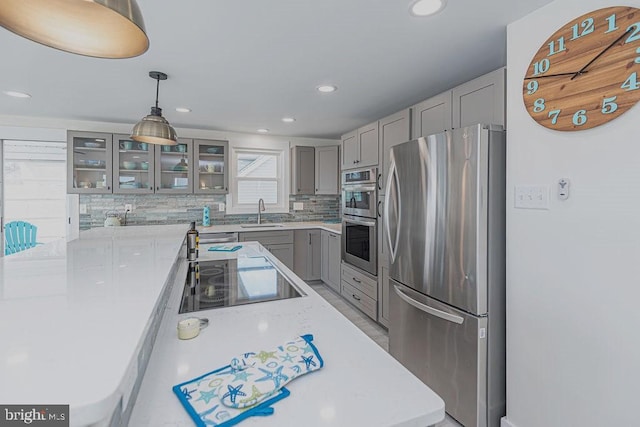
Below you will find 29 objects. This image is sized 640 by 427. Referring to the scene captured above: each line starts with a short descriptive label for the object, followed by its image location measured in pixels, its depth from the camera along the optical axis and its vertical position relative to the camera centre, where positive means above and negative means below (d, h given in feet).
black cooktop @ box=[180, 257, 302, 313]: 4.50 -1.25
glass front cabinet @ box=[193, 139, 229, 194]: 13.03 +2.04
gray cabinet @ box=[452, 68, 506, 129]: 5.70 +2.28
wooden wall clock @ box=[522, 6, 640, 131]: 3.72 +1.94
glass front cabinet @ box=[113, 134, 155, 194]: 11.91 +1.85
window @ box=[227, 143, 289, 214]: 14.52 +1.69
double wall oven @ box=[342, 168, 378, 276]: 9.87 -0.21
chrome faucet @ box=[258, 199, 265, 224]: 14.73 +0.19
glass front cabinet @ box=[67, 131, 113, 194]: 11.45 +1.93
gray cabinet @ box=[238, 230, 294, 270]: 13.02 -1.28
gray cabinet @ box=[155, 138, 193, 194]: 12.60 +1.87
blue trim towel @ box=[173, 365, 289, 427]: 2.09 -1.41
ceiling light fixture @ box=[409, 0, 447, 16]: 4.64 +3.23
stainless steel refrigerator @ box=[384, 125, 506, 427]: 5.22 -1.03
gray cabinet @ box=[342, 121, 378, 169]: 9.95 +2.32
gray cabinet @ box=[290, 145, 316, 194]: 14.65 +2.08
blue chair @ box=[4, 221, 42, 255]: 11.67 -0.94
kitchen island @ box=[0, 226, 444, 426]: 1.55 -0.91
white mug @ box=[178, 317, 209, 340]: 3.31 -1.29
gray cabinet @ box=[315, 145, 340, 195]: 14.90 +2.15
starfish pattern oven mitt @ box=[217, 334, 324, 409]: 2.26 -1.33
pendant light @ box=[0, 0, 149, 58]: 2.46 +1.65
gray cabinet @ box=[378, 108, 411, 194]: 8.41 +2.30
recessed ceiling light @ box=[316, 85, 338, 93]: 8.25 +3.45
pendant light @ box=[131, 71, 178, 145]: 6.59 +1.80
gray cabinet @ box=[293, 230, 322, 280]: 13.88 -1.94
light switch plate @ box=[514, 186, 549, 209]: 4.71 +0.25
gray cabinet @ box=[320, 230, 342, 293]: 12.70 -2.03
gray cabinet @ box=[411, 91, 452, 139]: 7.09 +2.42
